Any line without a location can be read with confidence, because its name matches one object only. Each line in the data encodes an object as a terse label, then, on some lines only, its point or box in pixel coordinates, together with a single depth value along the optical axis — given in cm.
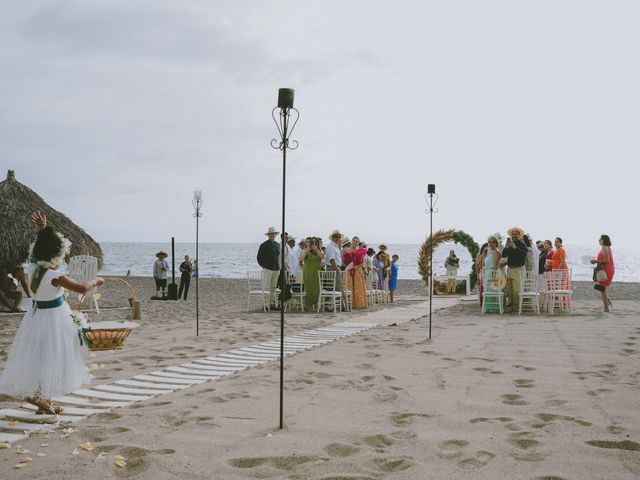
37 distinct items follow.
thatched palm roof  1373
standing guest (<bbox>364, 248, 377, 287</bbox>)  1559
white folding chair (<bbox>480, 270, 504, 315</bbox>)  1297
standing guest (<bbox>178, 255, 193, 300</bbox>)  1809
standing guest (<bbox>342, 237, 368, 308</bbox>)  1430
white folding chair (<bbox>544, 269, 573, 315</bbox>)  1286
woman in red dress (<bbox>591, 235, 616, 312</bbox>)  1295
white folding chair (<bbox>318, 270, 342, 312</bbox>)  1339
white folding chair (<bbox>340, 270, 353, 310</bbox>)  1405
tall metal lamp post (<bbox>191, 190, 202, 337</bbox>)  1005
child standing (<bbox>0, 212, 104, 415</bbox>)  461
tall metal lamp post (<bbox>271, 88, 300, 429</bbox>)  461
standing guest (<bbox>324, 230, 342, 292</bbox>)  1341
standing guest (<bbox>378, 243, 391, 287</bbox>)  1733
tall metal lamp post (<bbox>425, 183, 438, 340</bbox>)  930
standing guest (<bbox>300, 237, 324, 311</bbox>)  1327
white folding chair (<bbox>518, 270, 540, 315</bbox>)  1286
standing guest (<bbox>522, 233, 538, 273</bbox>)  1312
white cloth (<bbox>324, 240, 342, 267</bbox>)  1339
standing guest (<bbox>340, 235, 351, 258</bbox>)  1470
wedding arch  2250
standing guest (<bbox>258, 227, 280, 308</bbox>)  1309
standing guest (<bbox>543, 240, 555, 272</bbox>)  1497
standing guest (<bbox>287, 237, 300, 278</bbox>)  1462
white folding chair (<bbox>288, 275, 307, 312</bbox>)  1379
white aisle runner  463
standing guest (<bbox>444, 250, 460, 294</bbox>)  2141
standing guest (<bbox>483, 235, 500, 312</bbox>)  1295
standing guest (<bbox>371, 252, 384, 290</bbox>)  1741
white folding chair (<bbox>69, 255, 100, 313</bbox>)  1359
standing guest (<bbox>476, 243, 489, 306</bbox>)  1452
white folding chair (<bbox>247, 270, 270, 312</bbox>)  1357
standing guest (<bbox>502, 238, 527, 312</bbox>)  1246
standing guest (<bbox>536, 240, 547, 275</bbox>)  1524
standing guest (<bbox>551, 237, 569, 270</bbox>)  1381
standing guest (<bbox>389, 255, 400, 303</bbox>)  1739
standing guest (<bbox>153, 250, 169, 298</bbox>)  1844
